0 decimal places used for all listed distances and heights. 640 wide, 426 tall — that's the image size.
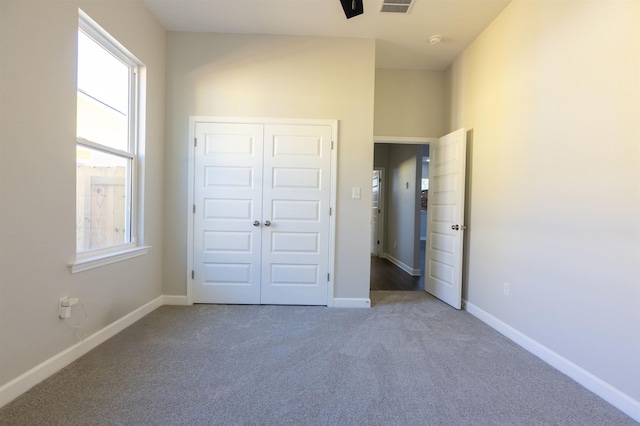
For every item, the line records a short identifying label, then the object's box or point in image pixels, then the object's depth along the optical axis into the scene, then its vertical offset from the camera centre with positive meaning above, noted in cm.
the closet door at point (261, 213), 314 -7
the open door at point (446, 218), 317 -9
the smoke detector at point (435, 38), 306 +180
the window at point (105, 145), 213 +46
